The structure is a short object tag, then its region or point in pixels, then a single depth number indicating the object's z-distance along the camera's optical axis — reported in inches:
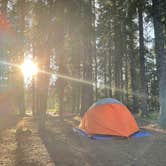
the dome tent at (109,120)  267.1
